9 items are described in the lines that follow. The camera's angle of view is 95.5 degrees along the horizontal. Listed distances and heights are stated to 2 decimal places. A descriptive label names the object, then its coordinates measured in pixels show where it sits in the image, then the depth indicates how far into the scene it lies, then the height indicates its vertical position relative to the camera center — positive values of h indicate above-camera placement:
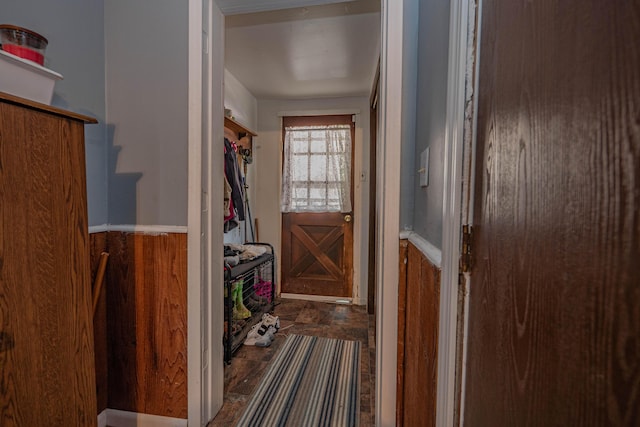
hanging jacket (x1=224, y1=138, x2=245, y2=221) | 2.45 +0.27
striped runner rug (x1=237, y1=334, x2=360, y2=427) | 1.58 -1.14
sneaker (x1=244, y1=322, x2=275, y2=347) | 2.34 -1.07
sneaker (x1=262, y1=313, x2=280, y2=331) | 2.61 -1.05
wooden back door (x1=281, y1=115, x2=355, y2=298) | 3.47 -0.51
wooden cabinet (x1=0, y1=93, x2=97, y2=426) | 0.81 -0.20
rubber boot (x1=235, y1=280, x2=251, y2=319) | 2.38 -0.79
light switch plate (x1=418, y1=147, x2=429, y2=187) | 0.98 +0.14
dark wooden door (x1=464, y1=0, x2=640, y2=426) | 0.26 -0.01
